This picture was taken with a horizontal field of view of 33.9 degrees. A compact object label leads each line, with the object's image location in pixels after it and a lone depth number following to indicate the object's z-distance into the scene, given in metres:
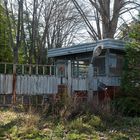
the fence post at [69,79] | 11.02
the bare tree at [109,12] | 19.77
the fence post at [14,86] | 9.68
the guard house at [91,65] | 11.43
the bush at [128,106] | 10.00
